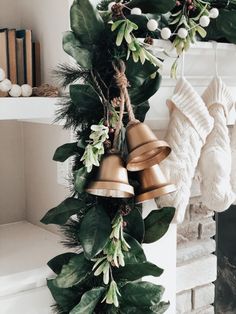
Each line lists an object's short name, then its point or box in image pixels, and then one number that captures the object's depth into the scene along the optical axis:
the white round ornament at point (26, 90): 1.40
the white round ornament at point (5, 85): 1.35
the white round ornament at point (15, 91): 1.38
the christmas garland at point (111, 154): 1.20
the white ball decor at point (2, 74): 1.36
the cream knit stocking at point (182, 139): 1.38
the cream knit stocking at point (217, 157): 1.44
